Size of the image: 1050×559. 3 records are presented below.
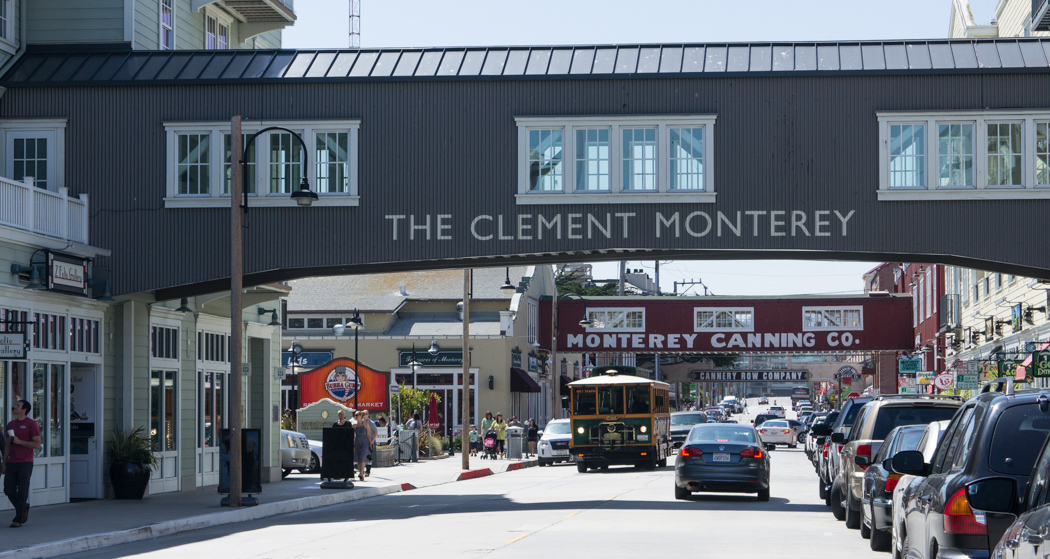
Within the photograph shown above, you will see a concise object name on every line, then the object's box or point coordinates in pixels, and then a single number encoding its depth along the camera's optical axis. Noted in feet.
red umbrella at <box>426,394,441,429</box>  173.47
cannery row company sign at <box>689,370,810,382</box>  310.65
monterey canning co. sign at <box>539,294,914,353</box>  209.67
